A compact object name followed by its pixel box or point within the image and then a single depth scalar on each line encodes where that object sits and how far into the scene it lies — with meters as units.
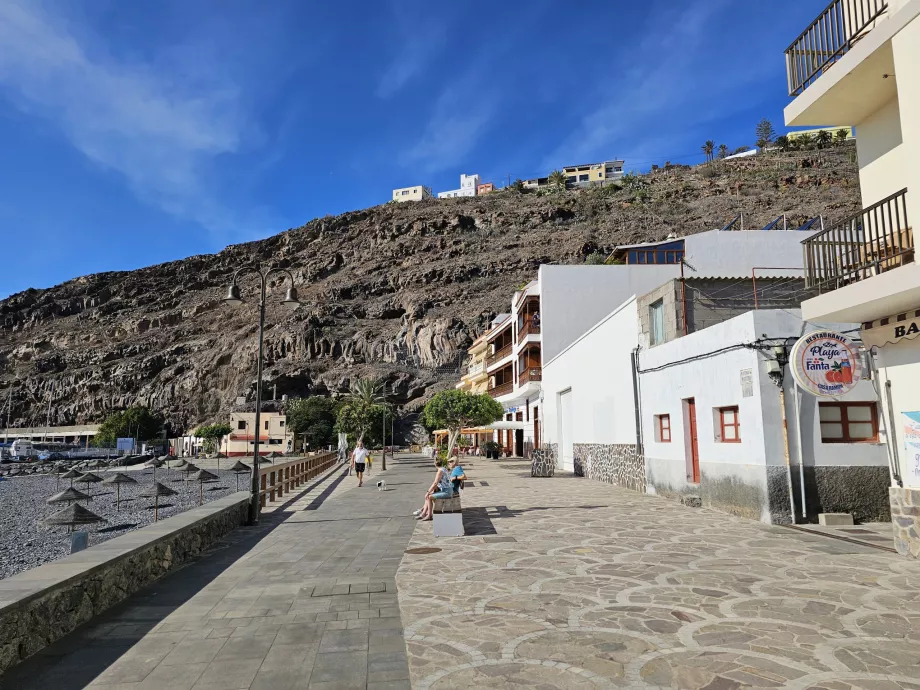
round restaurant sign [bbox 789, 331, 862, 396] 8.84
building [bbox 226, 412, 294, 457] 66.75
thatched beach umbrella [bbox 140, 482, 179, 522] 18.76
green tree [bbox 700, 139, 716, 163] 125.31
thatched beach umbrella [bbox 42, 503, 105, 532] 11.34
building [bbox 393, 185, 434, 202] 136.12
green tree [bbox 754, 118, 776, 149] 118.12
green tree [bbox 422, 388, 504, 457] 32.06
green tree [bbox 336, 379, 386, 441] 48.12
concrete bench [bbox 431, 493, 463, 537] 9.60
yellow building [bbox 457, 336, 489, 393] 55.52
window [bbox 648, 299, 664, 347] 15.76
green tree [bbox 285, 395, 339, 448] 69.31
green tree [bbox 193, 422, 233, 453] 72.25
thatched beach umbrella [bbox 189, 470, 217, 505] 22.61
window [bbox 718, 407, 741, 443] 11.53
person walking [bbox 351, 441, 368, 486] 21.09
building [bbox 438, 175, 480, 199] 144.62
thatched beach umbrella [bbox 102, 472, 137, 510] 22.41
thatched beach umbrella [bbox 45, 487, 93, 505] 14.99
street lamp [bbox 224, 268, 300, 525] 11.83
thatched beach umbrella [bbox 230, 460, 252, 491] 27.44
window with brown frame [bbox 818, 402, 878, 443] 10.37
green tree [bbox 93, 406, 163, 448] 79.81
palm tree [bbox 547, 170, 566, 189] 113.94
